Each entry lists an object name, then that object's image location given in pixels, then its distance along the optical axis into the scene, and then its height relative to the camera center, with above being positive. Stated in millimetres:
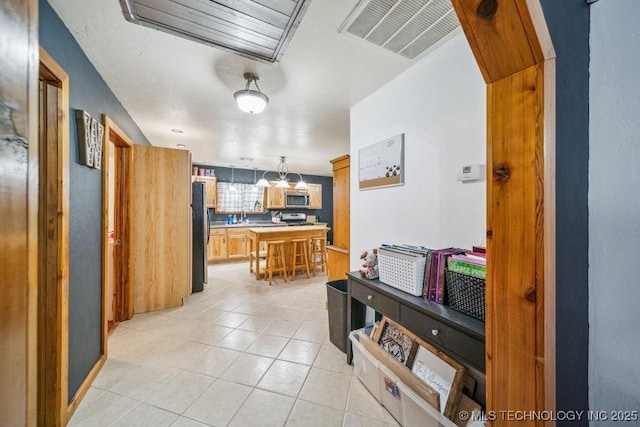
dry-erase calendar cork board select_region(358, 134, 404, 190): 1880 +444
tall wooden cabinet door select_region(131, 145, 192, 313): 2789 -174
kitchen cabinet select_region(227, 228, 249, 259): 5738 -726
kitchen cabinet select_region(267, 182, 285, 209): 6593 +471
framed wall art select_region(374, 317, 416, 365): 1488 -870
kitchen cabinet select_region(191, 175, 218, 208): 5846 +623
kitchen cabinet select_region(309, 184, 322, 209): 7270 +557
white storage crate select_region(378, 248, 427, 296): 1433 -374
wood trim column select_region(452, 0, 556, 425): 668 +62
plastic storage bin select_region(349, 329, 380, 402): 1536 -1086
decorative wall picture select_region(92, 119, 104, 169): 1722 +507
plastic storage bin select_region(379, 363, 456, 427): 1134 -1041
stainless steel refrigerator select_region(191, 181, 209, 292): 3631 -322
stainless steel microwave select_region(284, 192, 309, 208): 6805 +414
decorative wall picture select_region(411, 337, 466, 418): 1194 -904
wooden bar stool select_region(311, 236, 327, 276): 4656 -767
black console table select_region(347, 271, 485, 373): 1043 -578
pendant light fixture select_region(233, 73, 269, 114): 1902 +963
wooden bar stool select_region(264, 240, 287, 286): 4082 -850
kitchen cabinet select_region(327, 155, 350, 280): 2789 -113
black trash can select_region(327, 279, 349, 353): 2055 -953
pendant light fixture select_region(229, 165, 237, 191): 6274 +734
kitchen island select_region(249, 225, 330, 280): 4062 -368
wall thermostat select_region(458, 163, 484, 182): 1348 +244
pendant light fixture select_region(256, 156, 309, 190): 5195 +1096
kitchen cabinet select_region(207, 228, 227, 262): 5496 -745
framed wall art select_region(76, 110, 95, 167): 1510 +512
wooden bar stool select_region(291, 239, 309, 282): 4254 -795
